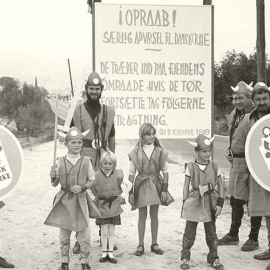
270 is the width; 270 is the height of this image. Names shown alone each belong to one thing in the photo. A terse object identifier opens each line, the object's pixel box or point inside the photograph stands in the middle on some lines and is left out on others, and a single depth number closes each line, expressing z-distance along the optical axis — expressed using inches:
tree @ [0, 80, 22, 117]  1397.6
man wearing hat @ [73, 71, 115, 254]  233.1
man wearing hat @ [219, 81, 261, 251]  240.1
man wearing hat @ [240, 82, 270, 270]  219.6
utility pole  445.4
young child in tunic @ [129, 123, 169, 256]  227.9
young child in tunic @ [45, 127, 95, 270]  202.7
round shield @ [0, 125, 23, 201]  218.2
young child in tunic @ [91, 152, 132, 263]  220.7
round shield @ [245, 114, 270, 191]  217.0
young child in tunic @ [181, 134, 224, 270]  210.1
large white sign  279.4
